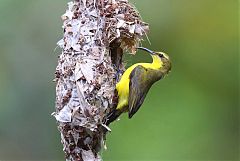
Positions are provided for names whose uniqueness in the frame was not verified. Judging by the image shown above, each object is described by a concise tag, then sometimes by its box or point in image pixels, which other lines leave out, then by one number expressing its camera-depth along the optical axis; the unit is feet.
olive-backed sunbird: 26.91
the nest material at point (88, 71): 25.20
